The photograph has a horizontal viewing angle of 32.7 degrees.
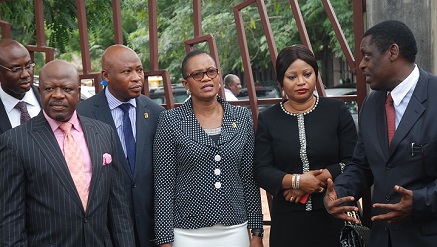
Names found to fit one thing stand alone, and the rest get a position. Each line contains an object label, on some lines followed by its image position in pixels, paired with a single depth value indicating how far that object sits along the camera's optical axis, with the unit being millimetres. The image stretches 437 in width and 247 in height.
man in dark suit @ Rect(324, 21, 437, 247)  3771
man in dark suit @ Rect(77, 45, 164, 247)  4711
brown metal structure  5094
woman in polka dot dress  4555
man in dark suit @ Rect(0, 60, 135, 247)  4047
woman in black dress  4445
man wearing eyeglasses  4961
